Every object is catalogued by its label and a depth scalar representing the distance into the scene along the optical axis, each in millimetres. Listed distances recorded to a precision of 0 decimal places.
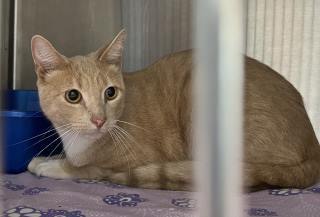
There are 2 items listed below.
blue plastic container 470
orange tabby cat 414
